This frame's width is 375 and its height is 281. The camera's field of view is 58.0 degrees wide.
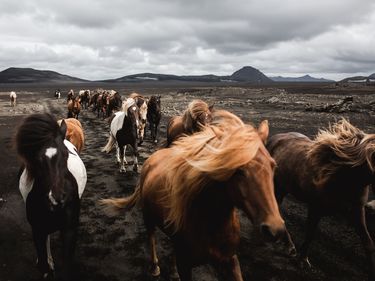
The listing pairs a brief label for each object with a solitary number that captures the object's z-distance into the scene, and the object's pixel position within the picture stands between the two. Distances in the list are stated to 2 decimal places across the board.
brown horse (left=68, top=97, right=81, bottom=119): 19.64
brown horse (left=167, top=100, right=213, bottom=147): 6.84
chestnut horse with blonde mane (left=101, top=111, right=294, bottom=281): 2.16
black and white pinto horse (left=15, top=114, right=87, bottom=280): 3.47
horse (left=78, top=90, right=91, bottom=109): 30.04
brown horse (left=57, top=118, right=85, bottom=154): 7.79
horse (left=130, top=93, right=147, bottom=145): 11.12
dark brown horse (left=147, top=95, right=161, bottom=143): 13.81
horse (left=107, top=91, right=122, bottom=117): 19.45
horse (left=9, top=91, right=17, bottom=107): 32.09
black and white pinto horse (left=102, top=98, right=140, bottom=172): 9.19
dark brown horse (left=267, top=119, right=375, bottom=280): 4.05
